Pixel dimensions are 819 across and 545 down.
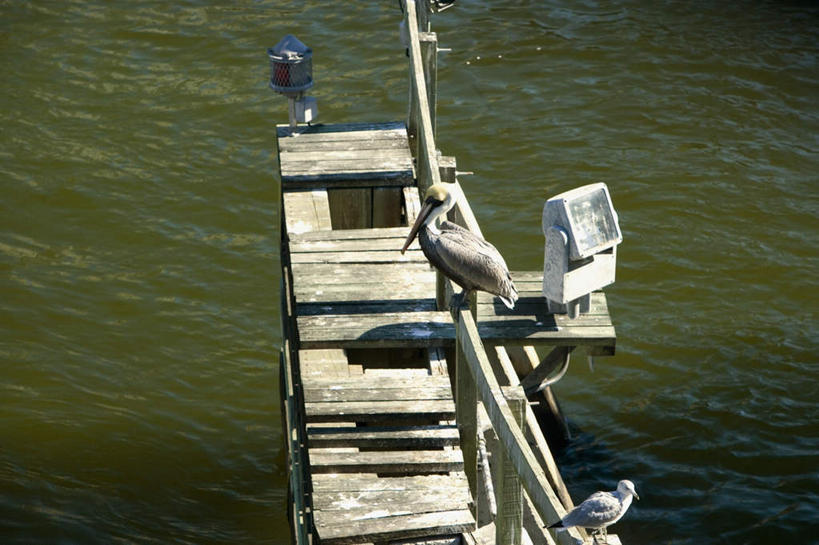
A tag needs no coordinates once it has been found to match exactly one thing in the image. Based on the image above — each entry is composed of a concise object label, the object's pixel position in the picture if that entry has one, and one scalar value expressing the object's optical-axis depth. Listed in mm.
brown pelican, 14086
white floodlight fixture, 14617
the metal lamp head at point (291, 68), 21437
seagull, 11461
